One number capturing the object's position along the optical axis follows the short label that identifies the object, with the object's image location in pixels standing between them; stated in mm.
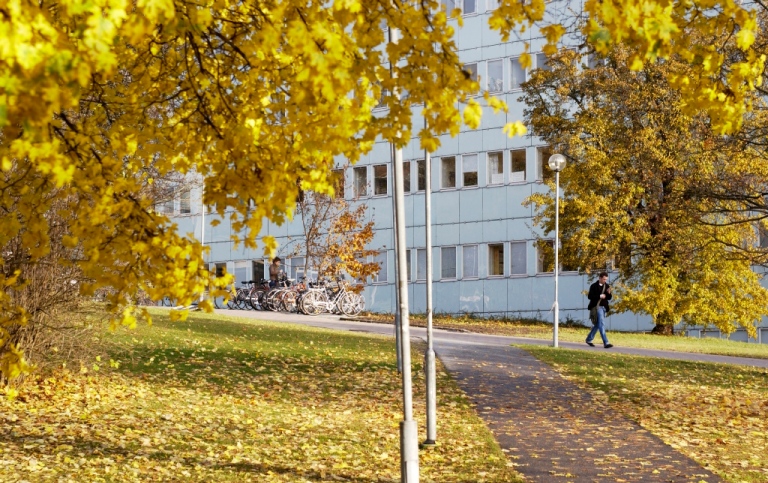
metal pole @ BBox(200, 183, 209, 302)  52031
